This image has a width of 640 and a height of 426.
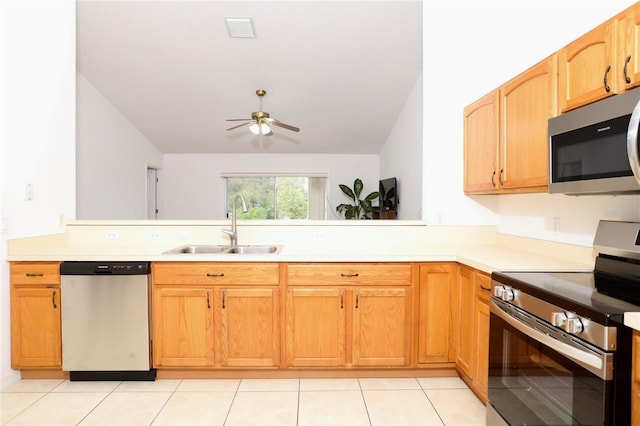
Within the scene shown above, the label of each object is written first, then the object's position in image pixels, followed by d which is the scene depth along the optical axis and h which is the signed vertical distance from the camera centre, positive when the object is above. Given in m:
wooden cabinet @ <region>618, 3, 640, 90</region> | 1.46 +0.64
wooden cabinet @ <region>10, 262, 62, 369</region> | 2.46 -0.71
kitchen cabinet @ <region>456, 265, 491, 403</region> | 2.15 -0.72
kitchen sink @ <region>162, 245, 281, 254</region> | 2.90 -0.32
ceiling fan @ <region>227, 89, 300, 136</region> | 4.71 +1.05
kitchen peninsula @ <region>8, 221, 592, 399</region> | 2.46 -0.65
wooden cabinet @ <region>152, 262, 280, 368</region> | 2.46 -0.66
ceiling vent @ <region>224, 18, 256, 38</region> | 3.99 +1.93
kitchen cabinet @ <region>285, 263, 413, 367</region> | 2.47 -0.68
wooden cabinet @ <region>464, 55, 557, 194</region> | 2.04 +0.46
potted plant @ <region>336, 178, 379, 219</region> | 7.34 +0.04
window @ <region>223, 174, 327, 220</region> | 8.05 +0.27
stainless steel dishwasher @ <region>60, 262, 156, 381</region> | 2.42 -0.69
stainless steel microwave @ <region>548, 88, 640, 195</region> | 1.43 +0.25
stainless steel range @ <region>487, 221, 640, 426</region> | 1.23 -0.49
